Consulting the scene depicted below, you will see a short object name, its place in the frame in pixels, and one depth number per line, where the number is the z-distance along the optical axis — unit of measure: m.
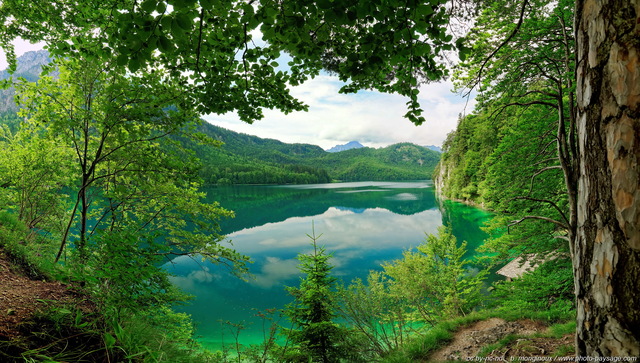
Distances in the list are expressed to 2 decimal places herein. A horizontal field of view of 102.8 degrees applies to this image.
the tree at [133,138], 4.64
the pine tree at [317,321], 7.10
